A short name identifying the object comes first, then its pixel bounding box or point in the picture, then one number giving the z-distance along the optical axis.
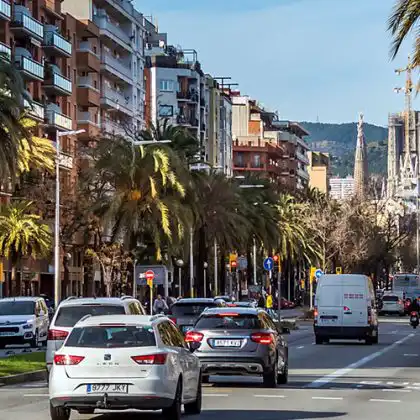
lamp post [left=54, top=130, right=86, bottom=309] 61.56
